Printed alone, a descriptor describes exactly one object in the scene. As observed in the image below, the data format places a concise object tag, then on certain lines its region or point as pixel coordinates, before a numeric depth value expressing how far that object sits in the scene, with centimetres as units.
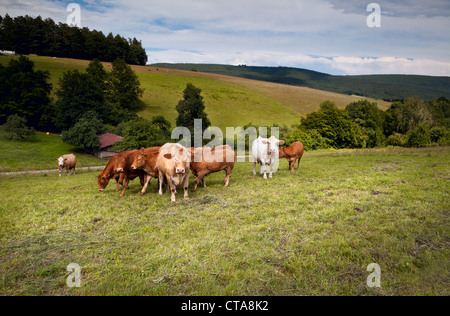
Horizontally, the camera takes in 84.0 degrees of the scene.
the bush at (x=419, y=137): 4700
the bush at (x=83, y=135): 4381
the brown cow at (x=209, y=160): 1145
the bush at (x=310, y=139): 4641
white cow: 1334
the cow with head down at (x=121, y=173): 1135
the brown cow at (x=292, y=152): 1537
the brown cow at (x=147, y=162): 1076
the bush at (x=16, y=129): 4388
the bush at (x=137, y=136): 3791
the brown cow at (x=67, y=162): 2330
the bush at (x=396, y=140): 5363
